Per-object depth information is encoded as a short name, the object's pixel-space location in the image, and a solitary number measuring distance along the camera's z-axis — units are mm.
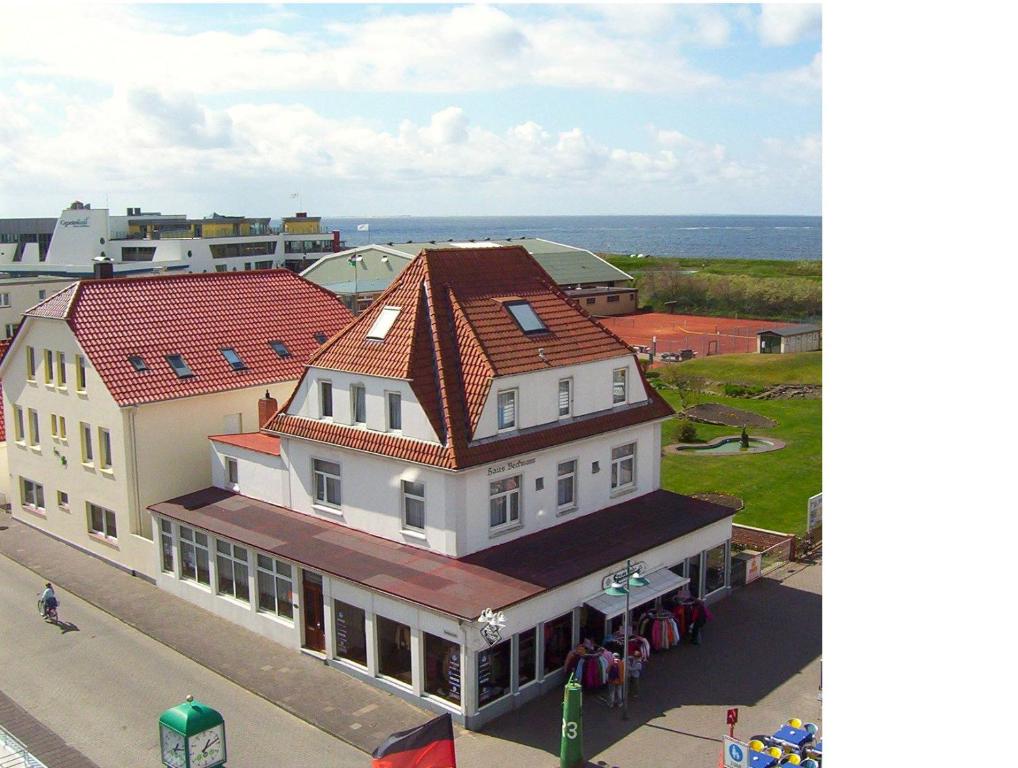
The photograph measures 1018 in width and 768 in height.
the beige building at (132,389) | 26469
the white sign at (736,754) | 15461
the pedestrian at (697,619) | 21875
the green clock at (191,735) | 12844
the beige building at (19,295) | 57250
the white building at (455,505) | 19344
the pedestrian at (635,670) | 19609
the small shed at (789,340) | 61562
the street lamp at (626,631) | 18278
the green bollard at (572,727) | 16422
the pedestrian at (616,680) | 18906
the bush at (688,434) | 41562
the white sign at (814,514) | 27500
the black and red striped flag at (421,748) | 12176
